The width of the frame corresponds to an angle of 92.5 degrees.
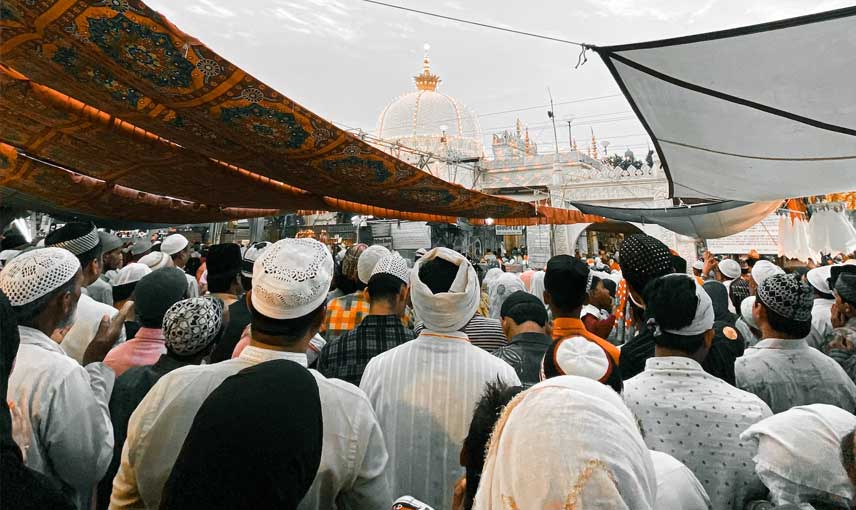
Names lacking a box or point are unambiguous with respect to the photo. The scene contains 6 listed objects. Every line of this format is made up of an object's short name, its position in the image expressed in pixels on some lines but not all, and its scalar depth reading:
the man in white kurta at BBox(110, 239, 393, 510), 1.01
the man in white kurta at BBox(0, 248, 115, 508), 1.22
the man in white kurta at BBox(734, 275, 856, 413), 1.66
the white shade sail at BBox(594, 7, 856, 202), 2.01
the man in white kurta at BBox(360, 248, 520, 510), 1.39
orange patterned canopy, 1.86
